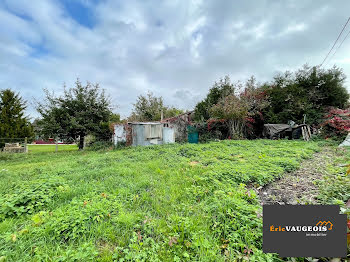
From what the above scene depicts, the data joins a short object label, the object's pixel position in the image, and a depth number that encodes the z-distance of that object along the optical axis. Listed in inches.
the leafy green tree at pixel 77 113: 373.7
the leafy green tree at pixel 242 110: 382.6
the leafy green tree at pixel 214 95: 503.2
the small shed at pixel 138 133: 343.3
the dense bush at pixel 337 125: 300.0
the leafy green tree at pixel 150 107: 620.4
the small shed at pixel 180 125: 415.4
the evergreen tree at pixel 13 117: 436.8
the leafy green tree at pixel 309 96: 393.0
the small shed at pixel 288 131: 356.2
